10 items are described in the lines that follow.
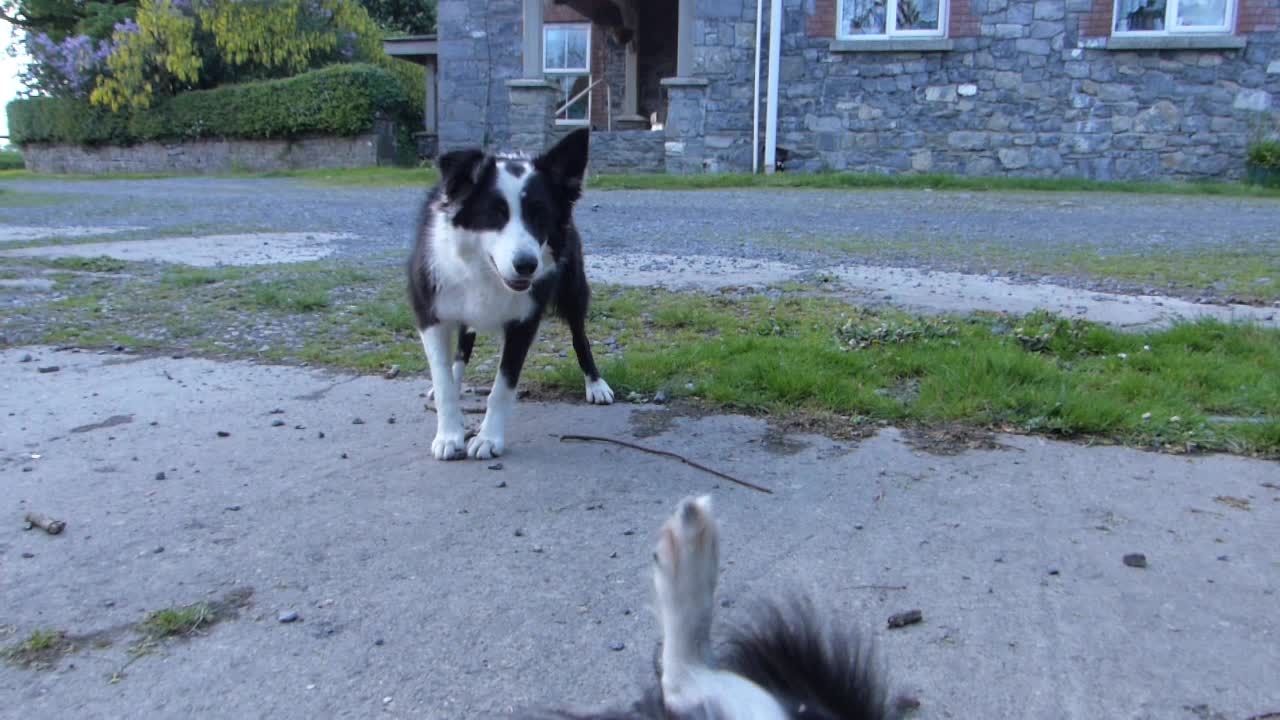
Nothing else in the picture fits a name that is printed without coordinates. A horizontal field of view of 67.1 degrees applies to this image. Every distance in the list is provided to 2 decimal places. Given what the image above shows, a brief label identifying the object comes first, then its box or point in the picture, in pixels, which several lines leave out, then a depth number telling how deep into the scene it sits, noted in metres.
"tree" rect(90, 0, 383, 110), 22.95
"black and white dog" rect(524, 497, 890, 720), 1.16
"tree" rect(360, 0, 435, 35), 33.16
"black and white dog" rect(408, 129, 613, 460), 3.20
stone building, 14.52
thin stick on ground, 2.81
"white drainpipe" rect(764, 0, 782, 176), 15.47
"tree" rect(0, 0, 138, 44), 25.47
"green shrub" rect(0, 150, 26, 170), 29.78
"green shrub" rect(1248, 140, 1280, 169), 13.97
